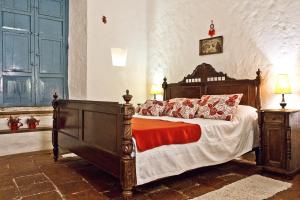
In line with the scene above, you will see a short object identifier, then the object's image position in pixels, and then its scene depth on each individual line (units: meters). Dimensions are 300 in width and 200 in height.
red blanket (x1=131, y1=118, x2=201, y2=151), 2.27
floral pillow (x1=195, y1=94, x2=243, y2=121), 3.27
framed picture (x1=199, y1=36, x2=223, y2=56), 4.21
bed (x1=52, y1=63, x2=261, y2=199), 2.13
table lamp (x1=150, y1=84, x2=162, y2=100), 5.10
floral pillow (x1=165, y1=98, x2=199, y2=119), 3.54
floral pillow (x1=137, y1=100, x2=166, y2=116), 3.89
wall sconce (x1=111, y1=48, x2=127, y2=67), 4.92
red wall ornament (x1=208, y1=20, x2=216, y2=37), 4.30
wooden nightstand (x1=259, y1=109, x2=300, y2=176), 2.88
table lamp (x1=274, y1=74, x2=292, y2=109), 3.21
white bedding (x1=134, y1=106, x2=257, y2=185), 2.30
